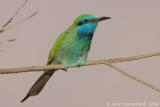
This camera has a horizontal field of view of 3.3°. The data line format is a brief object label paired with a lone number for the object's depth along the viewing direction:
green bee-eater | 4.39
